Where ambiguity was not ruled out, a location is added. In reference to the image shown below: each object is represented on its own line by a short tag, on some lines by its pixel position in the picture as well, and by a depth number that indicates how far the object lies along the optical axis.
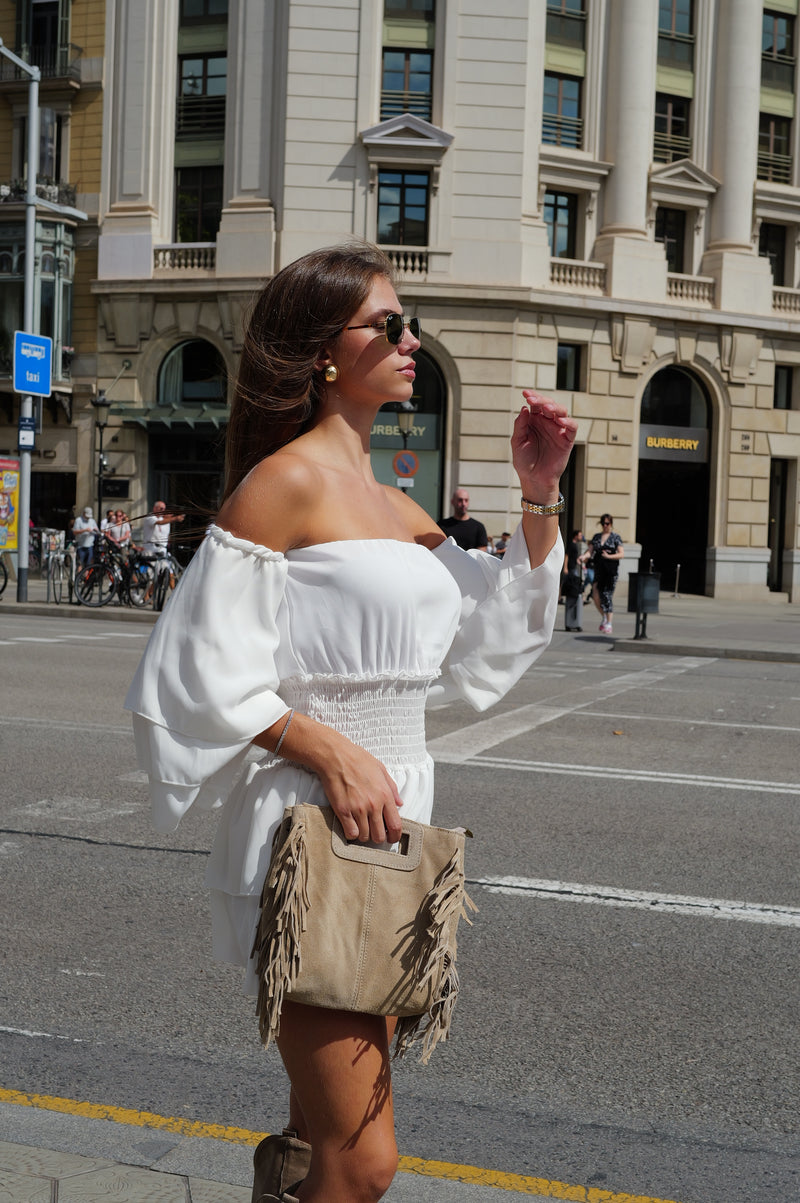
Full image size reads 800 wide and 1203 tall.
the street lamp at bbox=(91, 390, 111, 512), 27.73
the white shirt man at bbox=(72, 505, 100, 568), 26.36
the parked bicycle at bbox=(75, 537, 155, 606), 22.27
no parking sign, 25.73
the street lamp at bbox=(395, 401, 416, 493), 25.70
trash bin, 18.58
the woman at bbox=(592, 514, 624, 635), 20.91
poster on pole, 22.64
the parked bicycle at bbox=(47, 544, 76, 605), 22.84
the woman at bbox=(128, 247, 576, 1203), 2.14
